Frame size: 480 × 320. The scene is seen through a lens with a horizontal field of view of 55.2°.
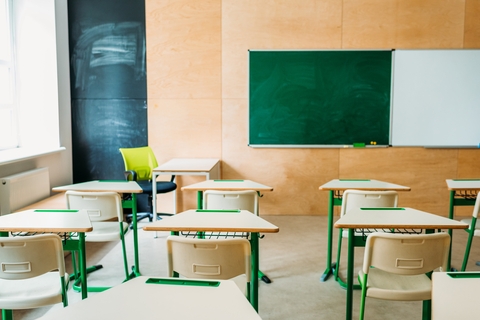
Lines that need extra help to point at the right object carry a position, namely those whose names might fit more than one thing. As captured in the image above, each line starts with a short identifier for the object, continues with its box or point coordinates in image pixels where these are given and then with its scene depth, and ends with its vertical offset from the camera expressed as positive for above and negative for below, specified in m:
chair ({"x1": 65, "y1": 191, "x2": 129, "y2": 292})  3.49 -0.72
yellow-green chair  5.65 -0.69
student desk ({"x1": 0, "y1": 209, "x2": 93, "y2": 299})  2.54 -0.64
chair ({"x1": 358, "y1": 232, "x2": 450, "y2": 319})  2.29 -0.73
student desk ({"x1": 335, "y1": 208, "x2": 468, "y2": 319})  2.63 -0.65
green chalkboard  6.03 +0.21
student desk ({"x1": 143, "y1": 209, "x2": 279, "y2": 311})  2.51 -0.64
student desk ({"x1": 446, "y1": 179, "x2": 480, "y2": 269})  3.91 -0.64
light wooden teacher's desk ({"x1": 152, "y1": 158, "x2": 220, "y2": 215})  5.10 -0.64
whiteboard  6.00 +0.19
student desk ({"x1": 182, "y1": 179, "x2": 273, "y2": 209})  3.83 -0.64
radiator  4.47 -0.81
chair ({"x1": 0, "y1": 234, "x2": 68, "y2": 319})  2.20 -0.74
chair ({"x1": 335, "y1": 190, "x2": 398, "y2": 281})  3.54 -0.67
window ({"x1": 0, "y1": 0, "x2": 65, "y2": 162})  5.39 +0.45
